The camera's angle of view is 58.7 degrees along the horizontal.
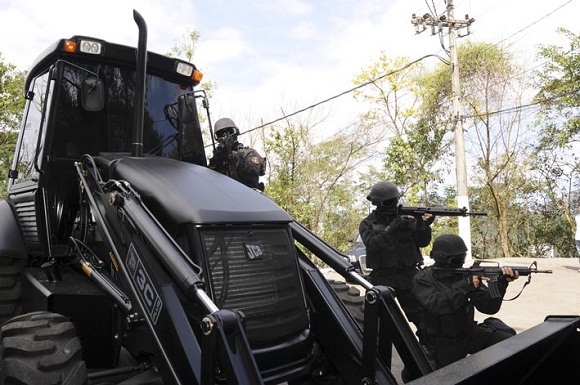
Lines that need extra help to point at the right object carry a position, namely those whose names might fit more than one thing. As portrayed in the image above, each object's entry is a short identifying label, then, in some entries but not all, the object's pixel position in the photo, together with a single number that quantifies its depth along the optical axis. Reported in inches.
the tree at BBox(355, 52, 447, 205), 772.6
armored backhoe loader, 94.7
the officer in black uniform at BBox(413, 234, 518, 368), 154.6
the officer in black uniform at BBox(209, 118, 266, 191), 167.9
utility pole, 611.5
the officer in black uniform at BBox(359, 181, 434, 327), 188.5
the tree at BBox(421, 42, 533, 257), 826.8
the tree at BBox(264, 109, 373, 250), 715.4
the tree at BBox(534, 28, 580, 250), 663.8
